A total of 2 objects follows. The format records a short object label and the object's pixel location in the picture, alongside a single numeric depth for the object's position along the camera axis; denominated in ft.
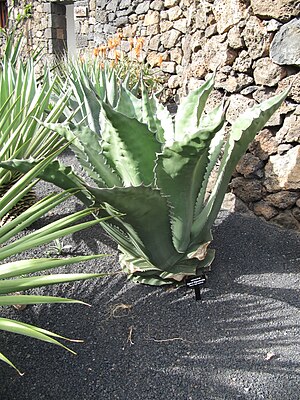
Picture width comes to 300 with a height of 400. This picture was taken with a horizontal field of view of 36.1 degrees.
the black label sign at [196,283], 6.63
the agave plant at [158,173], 5.56
